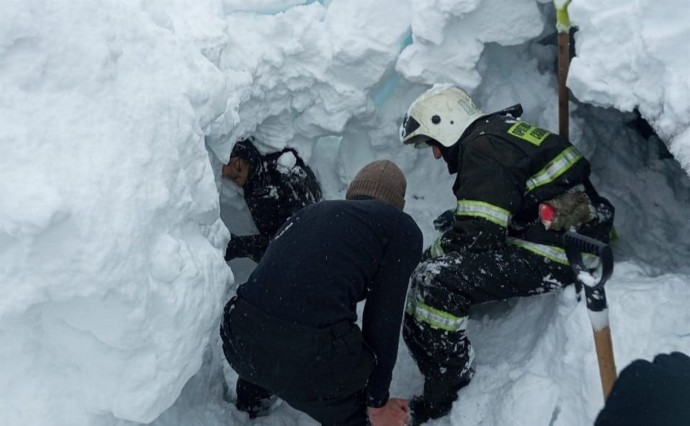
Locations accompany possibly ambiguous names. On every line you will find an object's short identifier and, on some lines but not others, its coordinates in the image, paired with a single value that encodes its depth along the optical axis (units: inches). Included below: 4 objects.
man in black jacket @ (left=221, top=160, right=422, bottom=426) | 88.8
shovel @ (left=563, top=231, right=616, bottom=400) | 79.4
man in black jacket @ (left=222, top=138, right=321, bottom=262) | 141.1
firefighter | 112.3
